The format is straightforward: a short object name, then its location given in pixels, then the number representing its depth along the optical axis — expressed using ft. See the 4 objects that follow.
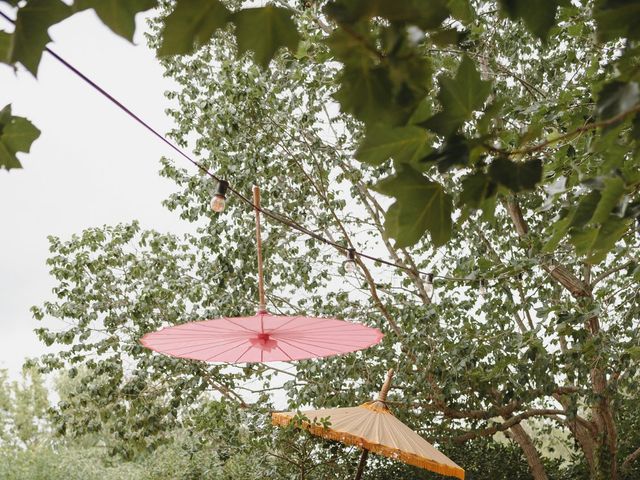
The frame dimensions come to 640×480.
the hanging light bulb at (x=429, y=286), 13.70
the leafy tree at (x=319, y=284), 13.57
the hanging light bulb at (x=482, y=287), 12.66
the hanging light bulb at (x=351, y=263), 12.06
